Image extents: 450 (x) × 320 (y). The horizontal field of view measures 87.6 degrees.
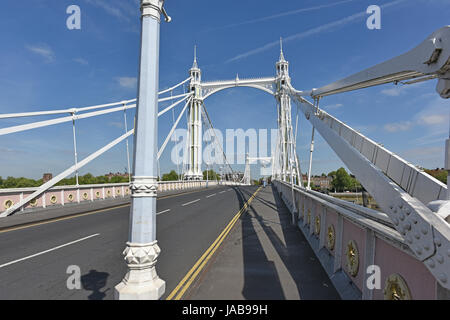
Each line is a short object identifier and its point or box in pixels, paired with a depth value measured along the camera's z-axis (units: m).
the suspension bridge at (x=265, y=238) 2.26
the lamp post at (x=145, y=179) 2.49
